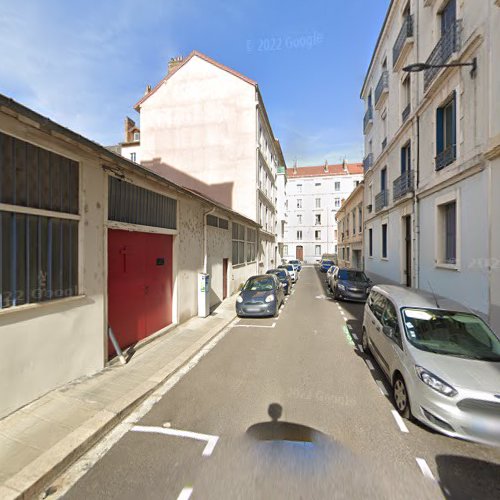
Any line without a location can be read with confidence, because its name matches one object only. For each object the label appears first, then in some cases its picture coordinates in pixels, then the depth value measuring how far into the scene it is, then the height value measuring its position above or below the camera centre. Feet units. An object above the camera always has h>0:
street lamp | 19.38 +14.55
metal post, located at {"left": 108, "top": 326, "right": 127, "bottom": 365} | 15.76 -5.78
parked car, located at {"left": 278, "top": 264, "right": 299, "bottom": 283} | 65.62 -6.29
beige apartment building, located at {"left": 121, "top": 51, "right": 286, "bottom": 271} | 56.54 +25.27
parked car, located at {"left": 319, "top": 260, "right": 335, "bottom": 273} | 98.97 -6.23
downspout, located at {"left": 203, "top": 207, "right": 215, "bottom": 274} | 30.25 +0.78
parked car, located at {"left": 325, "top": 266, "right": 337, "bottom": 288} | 51.29 -4.43
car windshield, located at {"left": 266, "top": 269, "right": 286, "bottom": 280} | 47.81 -4.51
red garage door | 17.22 -2.65
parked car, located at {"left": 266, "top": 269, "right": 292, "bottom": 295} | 46.22 -5.33
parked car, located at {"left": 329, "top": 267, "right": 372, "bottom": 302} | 37.50 -5.16
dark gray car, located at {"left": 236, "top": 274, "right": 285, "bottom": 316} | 28.91 -5.55
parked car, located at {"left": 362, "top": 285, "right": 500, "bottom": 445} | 9.14 -4.58
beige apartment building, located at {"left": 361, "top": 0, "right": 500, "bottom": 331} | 20.38 +10.48
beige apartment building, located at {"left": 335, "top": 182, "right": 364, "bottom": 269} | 73.43 +5.81
